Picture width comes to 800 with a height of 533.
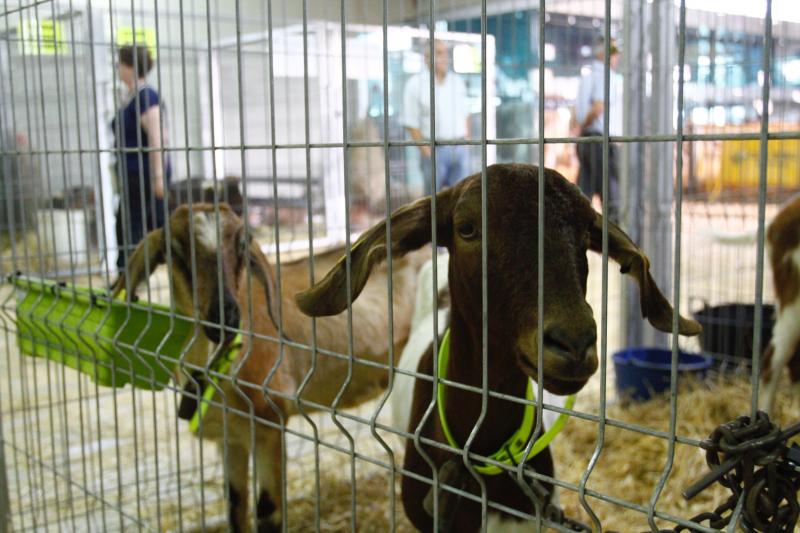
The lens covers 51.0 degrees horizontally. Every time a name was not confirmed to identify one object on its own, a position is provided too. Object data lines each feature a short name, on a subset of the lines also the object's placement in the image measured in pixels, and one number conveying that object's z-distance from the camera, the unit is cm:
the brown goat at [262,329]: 282
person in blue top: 441
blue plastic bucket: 489
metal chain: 113
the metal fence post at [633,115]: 502
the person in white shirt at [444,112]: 665
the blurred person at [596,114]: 577
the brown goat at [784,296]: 423
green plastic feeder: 248
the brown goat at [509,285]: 151
